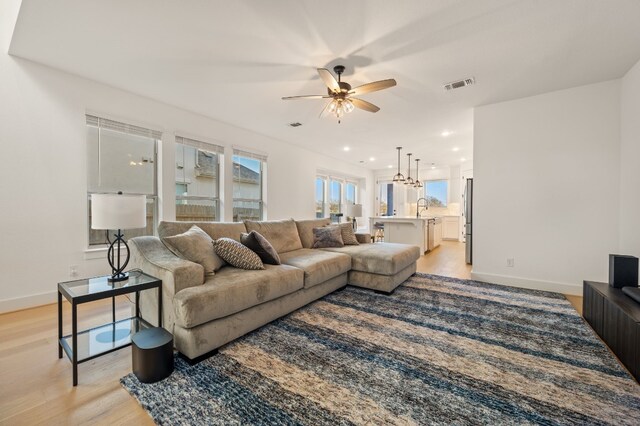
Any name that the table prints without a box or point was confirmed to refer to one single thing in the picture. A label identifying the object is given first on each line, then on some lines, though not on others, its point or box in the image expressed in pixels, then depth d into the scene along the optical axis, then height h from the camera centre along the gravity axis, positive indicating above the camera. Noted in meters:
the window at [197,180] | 4.37 +0.52
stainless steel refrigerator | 5.30 -0.22
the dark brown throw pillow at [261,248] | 2.81 -0.42
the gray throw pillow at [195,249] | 2.32 -0.37
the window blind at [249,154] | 5.15 +1.15
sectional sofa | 1.87 -0.67
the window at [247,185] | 5.24 +0.53
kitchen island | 6.28 -0.50
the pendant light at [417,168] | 8.09 +1.51
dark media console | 1.72 -0.85
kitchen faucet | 9.72 +0.18
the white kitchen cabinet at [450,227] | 9.21 -0.59
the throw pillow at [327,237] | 4.05 -0.43
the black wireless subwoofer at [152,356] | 1.62 -0.94
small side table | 1.66 -0.90
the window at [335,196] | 8.58 +0.49
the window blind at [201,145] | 4.32 +1.13
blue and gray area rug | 1.40 -1.09
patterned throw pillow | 2.54 -0.45
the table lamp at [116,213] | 1.94 -0.03
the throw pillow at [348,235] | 4.26 -0.41
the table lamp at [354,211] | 6.13 -0.02
